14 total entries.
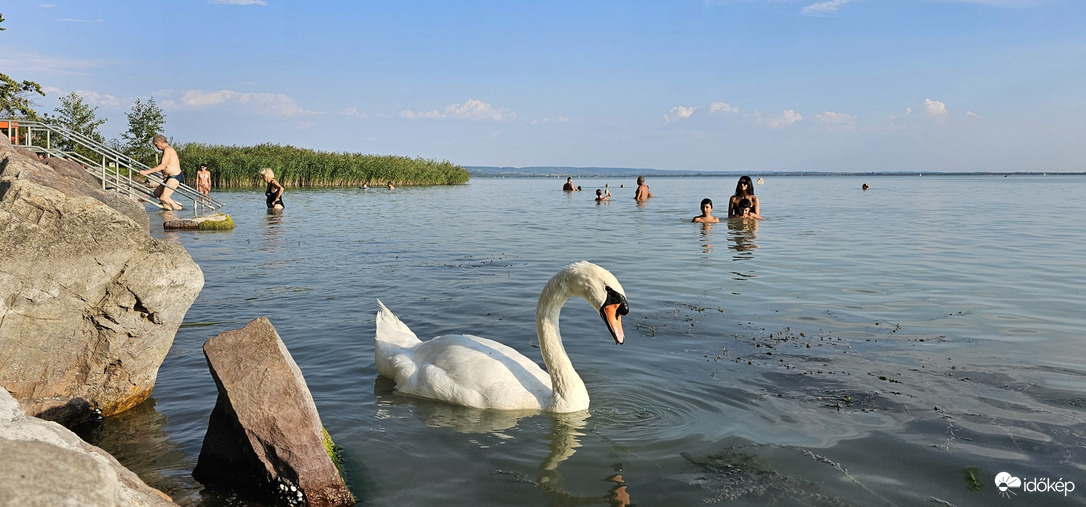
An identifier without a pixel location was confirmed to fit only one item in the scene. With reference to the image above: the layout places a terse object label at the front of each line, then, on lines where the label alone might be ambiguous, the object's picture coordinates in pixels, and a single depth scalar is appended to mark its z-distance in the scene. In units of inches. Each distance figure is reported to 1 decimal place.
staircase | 772.0
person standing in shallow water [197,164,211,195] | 1160.2
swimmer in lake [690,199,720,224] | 852.0
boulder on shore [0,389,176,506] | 83.5
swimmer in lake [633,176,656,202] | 1359.5
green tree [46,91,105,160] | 1518.2
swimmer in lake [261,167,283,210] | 982.8
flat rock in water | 733.9
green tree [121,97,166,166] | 1786.4
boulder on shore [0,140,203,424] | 184.4
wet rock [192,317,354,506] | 157.2
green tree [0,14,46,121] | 1170.0
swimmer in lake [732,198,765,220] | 888.3
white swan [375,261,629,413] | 211.5
